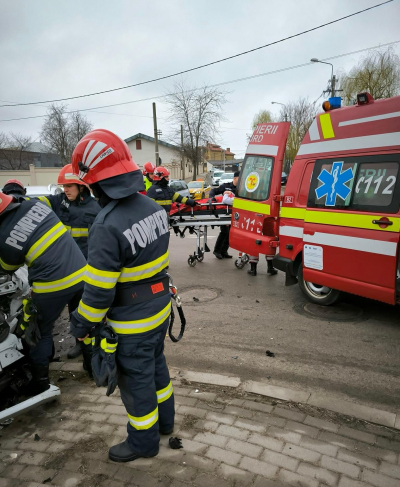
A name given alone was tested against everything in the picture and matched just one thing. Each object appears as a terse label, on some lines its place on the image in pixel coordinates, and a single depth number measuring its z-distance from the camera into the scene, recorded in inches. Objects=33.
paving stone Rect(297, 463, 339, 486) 89.7
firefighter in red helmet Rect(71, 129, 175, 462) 86.7
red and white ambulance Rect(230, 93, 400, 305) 166.1
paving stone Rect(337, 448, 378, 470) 94.4
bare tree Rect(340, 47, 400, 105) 976.3
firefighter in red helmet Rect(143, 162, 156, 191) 334.3
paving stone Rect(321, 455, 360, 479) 91.8
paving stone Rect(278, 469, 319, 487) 88.7
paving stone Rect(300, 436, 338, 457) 99.0
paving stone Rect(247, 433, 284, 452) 101.3
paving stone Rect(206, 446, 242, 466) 97.0
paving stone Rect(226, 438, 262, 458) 99.5
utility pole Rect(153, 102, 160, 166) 1171.9
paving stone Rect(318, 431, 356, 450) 101.7
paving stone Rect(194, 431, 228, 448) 103.9
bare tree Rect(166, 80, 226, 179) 1446.9
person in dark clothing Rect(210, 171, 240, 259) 343.2
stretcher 308.1
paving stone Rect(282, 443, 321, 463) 96.6
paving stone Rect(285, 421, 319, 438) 106.7
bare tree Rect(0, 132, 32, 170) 1785.2
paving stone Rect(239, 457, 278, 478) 92.4
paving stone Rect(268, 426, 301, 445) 103.9
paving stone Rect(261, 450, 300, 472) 94.7
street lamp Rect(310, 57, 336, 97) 753.4
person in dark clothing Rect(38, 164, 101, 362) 171.9
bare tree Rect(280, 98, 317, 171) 1413.6
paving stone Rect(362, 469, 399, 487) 88.2
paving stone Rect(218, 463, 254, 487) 90.2
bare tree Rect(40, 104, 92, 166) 1681.8
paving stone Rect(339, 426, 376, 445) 103.9
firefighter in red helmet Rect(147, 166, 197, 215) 292.2
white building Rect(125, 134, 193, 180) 1994.3
